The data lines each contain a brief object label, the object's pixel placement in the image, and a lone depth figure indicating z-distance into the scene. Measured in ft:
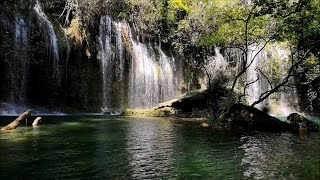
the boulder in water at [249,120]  39.69
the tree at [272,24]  38.04
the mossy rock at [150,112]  60.10
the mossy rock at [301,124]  40.07
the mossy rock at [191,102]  61.88
